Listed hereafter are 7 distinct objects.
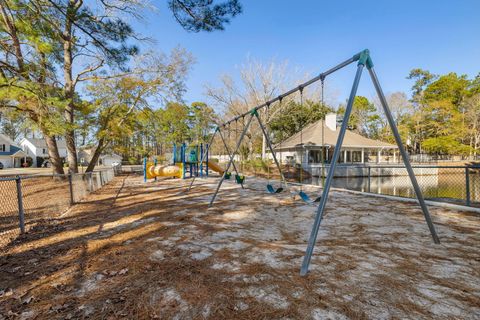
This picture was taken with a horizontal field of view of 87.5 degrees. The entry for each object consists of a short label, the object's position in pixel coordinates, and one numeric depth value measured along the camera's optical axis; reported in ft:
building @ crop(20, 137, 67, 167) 149.69
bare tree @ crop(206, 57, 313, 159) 79.05
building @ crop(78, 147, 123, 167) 170.81
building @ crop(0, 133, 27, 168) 125.29
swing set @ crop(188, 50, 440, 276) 8.32
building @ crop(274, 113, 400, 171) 82.33
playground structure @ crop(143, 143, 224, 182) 43.70
